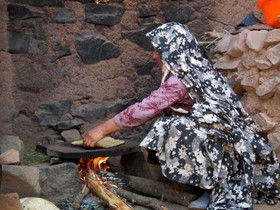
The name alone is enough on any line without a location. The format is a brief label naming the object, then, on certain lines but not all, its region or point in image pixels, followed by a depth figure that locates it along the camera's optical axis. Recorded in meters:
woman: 3.69
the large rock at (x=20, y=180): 3.60
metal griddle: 3.88
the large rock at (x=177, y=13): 4.86
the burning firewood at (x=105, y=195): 3.55
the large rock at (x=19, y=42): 4.34
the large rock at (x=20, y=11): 4.31
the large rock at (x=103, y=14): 4.55
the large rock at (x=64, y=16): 4.43
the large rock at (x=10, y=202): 3.15
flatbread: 4.05
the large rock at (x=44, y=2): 4.34
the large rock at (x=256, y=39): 4.13
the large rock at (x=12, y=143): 4.03
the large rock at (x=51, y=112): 4.49
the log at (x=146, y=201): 3.74
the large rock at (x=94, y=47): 4.56
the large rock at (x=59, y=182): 3.81
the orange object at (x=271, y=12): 4.24
